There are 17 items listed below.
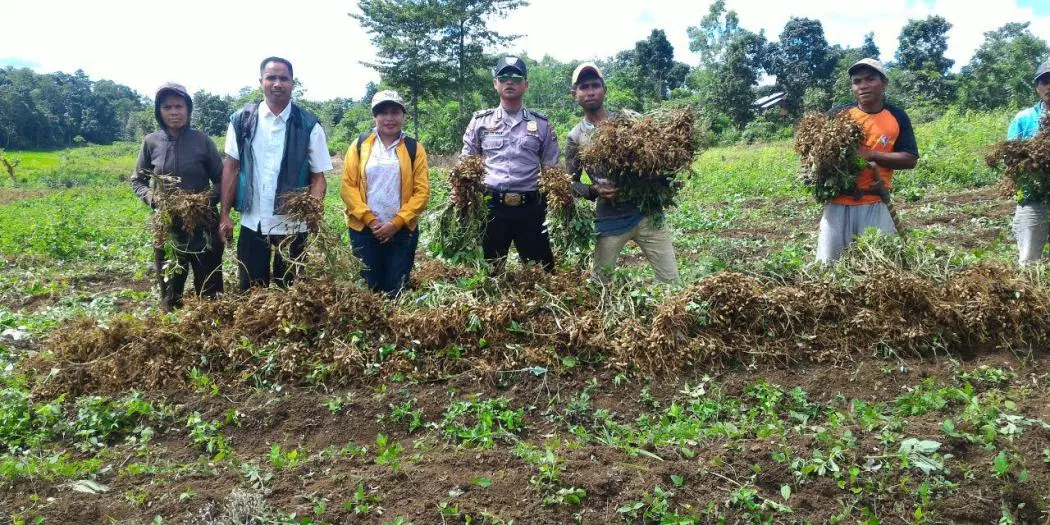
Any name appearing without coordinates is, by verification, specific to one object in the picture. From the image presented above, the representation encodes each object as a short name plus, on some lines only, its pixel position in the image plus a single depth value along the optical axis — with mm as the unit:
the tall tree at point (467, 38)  29562
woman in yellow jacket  4891
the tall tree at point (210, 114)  40656
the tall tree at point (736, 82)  34438
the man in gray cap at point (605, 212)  4832
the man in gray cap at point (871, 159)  4754
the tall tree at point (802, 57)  38875
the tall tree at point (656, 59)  42969
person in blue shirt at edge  5086
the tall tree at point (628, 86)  37719
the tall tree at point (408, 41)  29188
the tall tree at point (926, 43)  36812
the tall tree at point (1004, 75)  30875
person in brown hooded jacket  5141
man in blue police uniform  4891
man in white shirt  4883
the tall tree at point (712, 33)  48656
